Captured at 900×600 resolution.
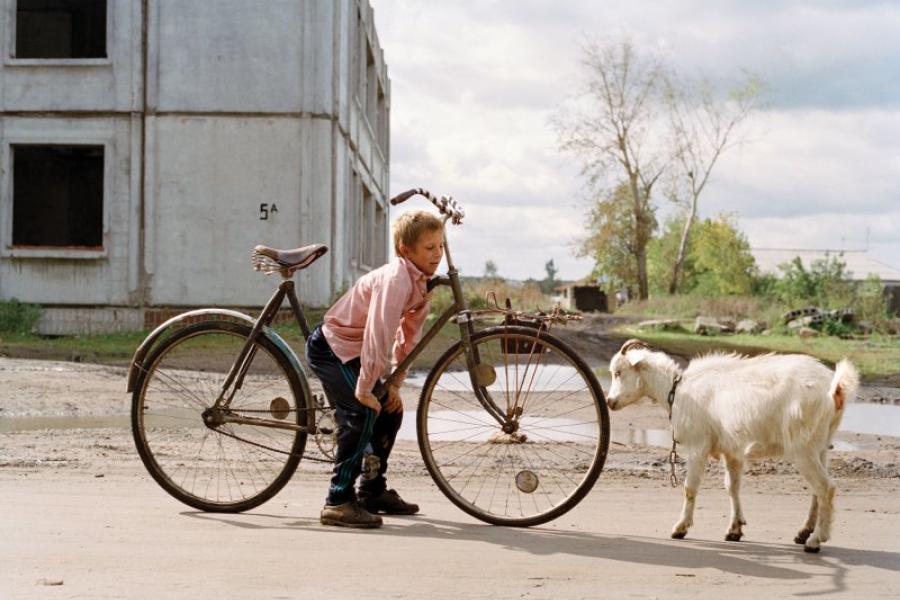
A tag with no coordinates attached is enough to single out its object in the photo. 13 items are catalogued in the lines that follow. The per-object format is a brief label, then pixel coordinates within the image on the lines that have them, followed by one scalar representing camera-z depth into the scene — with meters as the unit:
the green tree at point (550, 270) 154.61
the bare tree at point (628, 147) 53.09
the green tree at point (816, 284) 36.31
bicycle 5.65
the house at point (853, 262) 88.12
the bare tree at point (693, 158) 52.91
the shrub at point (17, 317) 19.50
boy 5.41
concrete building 20.12
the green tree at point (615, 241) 54.66
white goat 5.01
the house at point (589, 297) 64.94
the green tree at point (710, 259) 59.47
